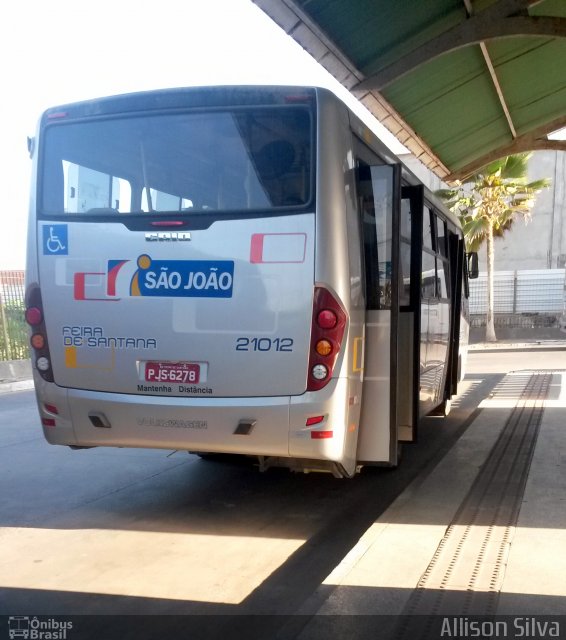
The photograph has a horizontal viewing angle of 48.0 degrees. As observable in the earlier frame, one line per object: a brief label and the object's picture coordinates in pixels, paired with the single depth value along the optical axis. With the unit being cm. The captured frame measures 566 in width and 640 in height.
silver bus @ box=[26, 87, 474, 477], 439
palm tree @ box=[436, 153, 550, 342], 2188
